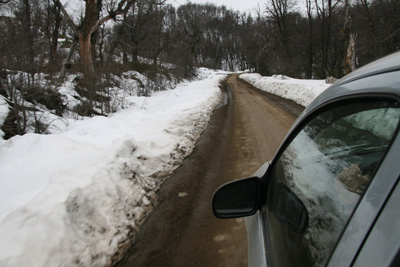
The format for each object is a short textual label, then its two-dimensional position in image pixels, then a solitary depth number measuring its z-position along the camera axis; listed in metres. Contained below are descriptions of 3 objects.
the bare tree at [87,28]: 12.57
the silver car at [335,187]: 0.59
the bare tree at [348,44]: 12.30
